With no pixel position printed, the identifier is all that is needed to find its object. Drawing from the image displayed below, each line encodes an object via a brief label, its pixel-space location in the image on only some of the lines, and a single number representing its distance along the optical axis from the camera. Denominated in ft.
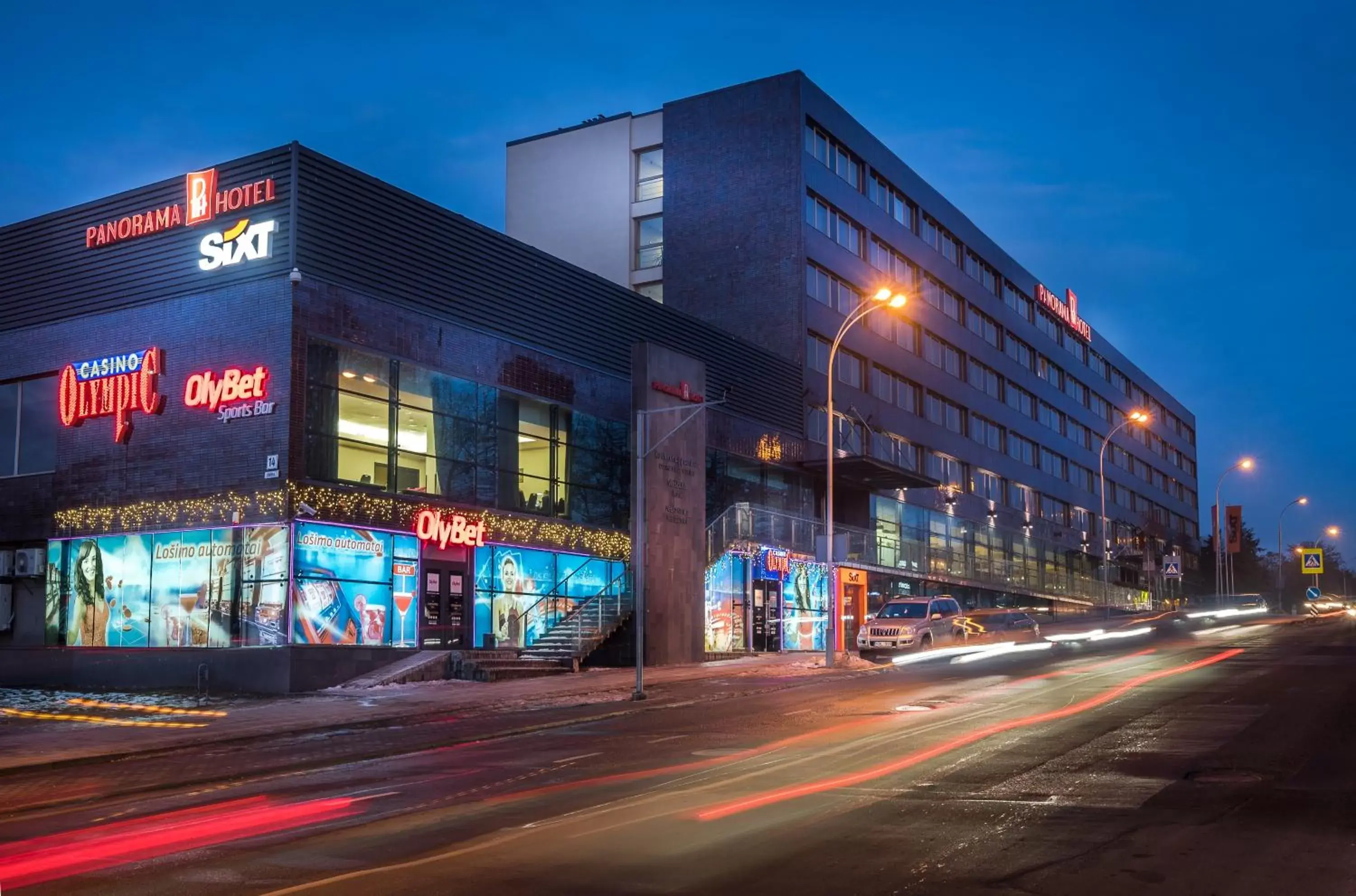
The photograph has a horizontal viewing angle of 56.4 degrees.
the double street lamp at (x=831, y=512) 107.76
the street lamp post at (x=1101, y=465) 204.98
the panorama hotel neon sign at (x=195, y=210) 96.17
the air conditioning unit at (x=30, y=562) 107.76
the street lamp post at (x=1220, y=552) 249.14
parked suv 115.24
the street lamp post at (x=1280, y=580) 348.79
